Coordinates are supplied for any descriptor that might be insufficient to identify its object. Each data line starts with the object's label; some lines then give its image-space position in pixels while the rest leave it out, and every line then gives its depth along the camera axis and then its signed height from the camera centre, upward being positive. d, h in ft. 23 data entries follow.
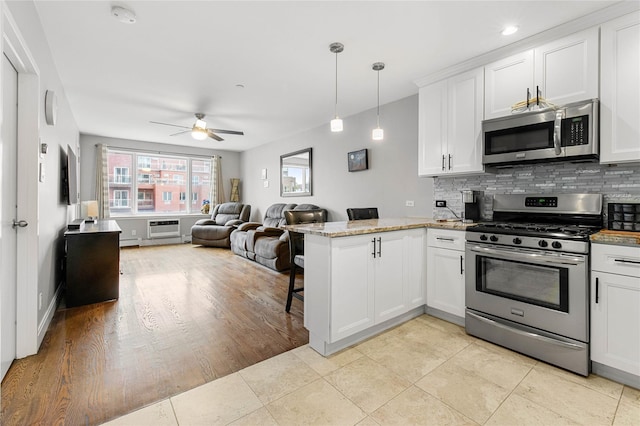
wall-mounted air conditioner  23.45 -1.45
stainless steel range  6.51 -1.66
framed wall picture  14.82 +2.64
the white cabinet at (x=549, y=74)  7.34 +3.79
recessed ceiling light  7.79 +4.91
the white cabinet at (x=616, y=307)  5.91 -1.99
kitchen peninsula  7.04 -1.77
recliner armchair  22.17 -1.13
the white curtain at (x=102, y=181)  21.67 +2.14
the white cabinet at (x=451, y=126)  9.42 +2.95
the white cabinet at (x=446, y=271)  8.69 -1.83
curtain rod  22.43 +4.80
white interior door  6.06 -0.12
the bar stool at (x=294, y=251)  9.77 -1.38
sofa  14.98 -1.70
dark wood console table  10.39 -2.02
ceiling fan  15.39 +4.32
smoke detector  7.16 +4.93
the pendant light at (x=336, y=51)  8.84 +4.99
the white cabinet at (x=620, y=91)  6.72 +2.85
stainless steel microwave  7.21 +2.07
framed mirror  19.12 +2.58
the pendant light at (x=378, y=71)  9.90 +5.02
